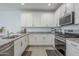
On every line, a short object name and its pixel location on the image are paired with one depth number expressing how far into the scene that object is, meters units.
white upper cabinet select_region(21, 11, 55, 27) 3.75
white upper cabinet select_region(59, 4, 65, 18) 2.57
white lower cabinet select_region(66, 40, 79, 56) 1.02
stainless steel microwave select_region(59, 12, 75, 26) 1.85
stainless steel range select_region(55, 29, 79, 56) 1.46
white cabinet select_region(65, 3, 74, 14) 1.88
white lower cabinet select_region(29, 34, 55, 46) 3.52
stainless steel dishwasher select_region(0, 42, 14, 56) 0.83
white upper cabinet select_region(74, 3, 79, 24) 1.65
